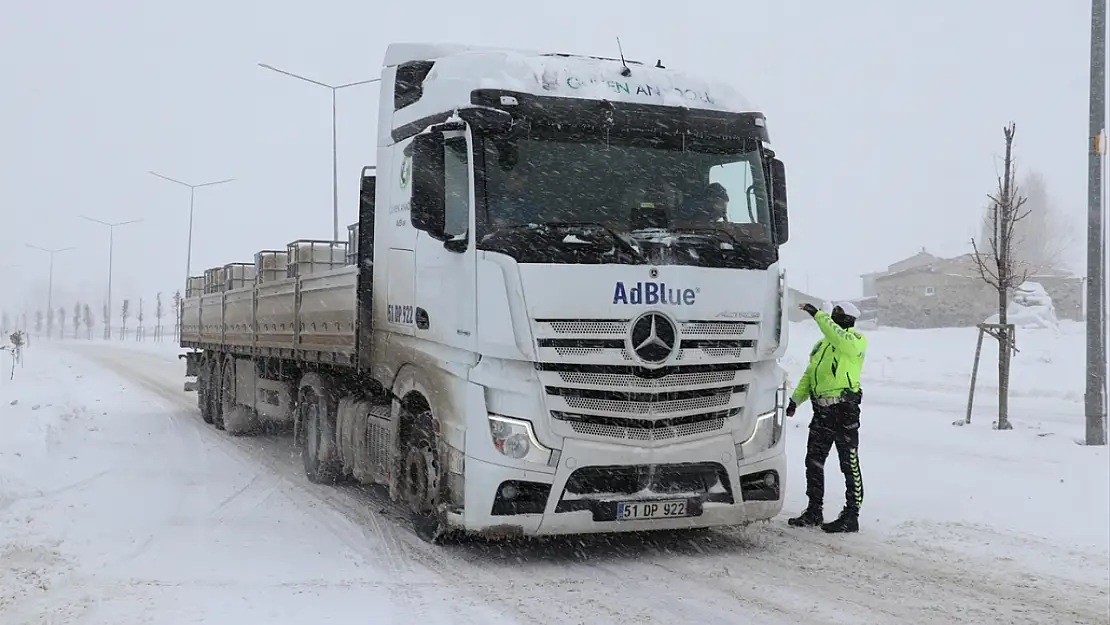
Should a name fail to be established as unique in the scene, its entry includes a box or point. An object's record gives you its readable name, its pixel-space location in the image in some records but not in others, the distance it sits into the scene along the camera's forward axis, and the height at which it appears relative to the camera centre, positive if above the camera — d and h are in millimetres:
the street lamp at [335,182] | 27944 +4344
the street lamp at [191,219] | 43047 +5099
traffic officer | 7758 -531
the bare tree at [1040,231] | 80438 +8852
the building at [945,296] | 56406 +2497
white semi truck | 6465 +219
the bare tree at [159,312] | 77588 +1509
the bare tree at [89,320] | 95812 +995
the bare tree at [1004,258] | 13406 +1087
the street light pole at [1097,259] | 11883 +958
